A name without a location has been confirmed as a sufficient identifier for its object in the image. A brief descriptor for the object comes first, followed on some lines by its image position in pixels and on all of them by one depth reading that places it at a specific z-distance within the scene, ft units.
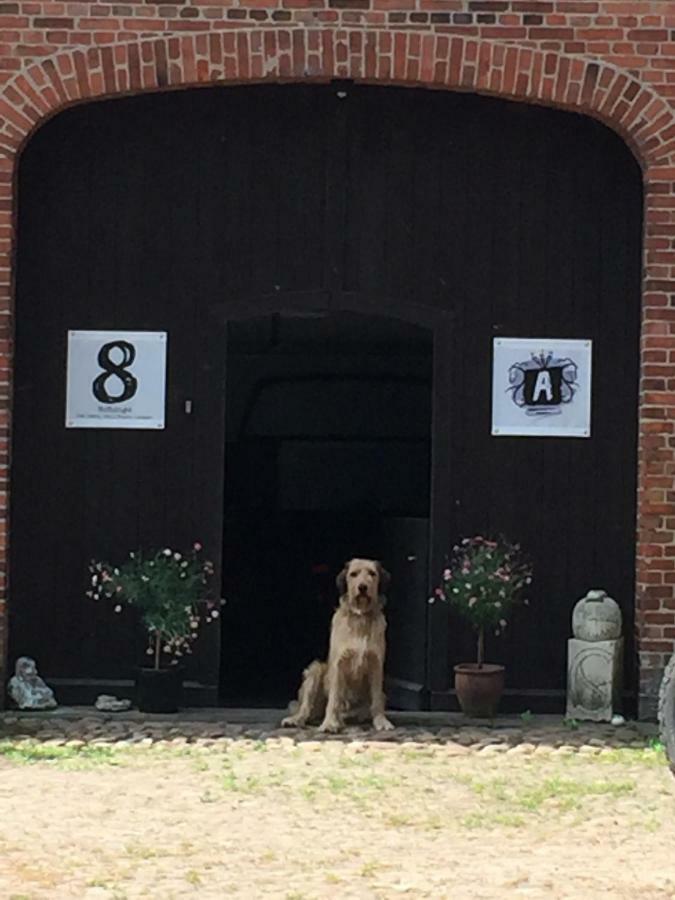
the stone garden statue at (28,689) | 39.42
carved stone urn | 39.27
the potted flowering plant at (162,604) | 38.91
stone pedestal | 39.06
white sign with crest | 40.81
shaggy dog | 37.81
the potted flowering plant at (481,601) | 39.04
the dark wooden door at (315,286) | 40.75
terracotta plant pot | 38.99
